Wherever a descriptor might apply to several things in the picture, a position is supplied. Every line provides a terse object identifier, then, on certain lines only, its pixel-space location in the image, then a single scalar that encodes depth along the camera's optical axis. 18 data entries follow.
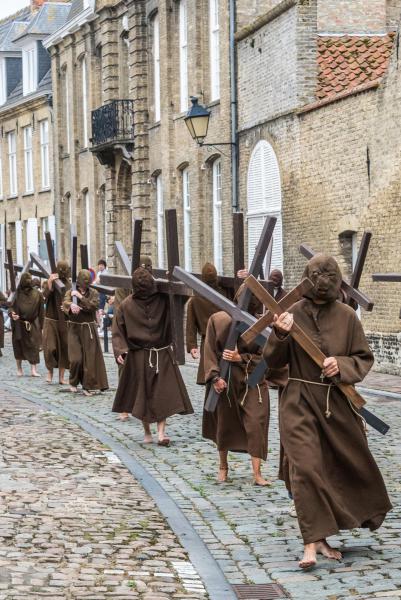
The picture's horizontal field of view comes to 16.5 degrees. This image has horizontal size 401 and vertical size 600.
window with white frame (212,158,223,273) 30.03
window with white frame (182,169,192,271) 32.03
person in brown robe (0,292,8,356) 24.58
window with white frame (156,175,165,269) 34.41
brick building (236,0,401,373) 21.50
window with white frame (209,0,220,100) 29.88
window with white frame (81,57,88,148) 41.12
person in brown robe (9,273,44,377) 23.28
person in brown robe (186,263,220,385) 14.17
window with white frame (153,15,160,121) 34.09
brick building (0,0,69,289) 46.66
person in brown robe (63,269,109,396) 19.11
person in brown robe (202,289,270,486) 10.93
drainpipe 28.28
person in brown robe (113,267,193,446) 13.58
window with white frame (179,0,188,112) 32.03
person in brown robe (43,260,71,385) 20.62
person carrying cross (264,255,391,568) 7.91
